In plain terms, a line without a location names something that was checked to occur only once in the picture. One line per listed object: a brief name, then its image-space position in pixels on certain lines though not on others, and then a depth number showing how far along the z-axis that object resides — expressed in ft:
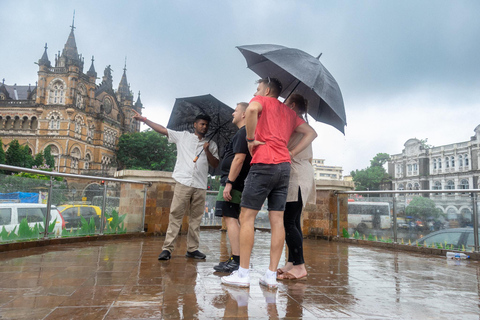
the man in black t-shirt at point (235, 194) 11.10
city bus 21.52
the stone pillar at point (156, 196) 25.39
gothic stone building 197.24
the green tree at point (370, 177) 294.05
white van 14.99
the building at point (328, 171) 433.07
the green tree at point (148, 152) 221.66
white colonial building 208.23
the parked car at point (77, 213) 18.94
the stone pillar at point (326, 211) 25.29
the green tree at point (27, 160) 154.10
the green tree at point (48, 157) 176.65
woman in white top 10.94
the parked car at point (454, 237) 17.83
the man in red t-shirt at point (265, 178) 9.45
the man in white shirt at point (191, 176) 14.15
